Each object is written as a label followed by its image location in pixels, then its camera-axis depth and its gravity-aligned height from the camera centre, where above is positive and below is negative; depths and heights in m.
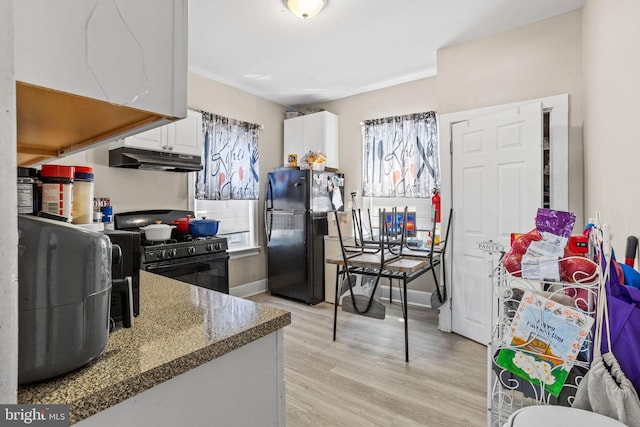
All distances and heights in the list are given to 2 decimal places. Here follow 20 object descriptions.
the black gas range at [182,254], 2.85 -0.39
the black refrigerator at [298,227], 3.89 -0.17
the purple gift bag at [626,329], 0.77 -0.27
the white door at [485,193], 2.51 +0.17
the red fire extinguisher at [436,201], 3.50 +0.13
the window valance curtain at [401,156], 3.74 +0.67
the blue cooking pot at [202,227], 3.31 -0.15
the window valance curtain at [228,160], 3.75 +0.62
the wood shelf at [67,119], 0.64 +0.21
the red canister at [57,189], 0.99 +0.07
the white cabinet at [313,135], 4.29 +1.02
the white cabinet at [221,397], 0.68 -0.43
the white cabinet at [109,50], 0.49 +0.27
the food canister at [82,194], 1.16 +0.06
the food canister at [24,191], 0.79 +0.05
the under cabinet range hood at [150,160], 2.96 +0.48
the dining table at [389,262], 2.47 -0.38
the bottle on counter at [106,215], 2.74 -0.03
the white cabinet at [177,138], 3.02 +0.70
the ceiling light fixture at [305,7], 2.40 +1.49
